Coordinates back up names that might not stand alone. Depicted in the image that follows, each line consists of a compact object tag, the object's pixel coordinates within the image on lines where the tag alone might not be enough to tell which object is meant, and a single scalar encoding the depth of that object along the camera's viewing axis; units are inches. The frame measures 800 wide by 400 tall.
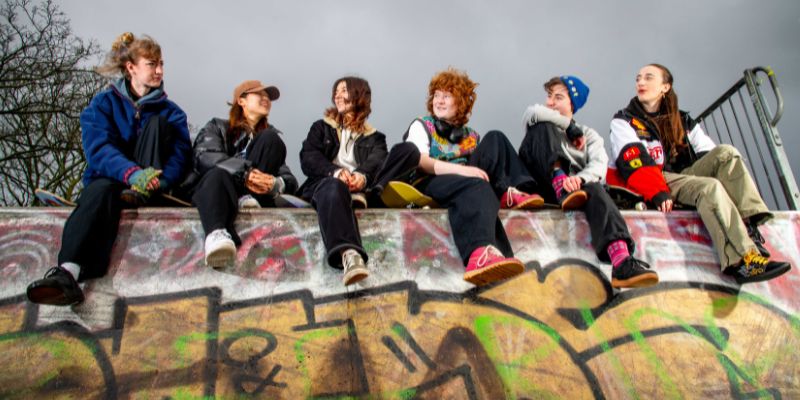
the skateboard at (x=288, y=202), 134.4
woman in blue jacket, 100.3
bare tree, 341.4
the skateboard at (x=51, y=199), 118.0
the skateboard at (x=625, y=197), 145.6
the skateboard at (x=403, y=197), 130.8
